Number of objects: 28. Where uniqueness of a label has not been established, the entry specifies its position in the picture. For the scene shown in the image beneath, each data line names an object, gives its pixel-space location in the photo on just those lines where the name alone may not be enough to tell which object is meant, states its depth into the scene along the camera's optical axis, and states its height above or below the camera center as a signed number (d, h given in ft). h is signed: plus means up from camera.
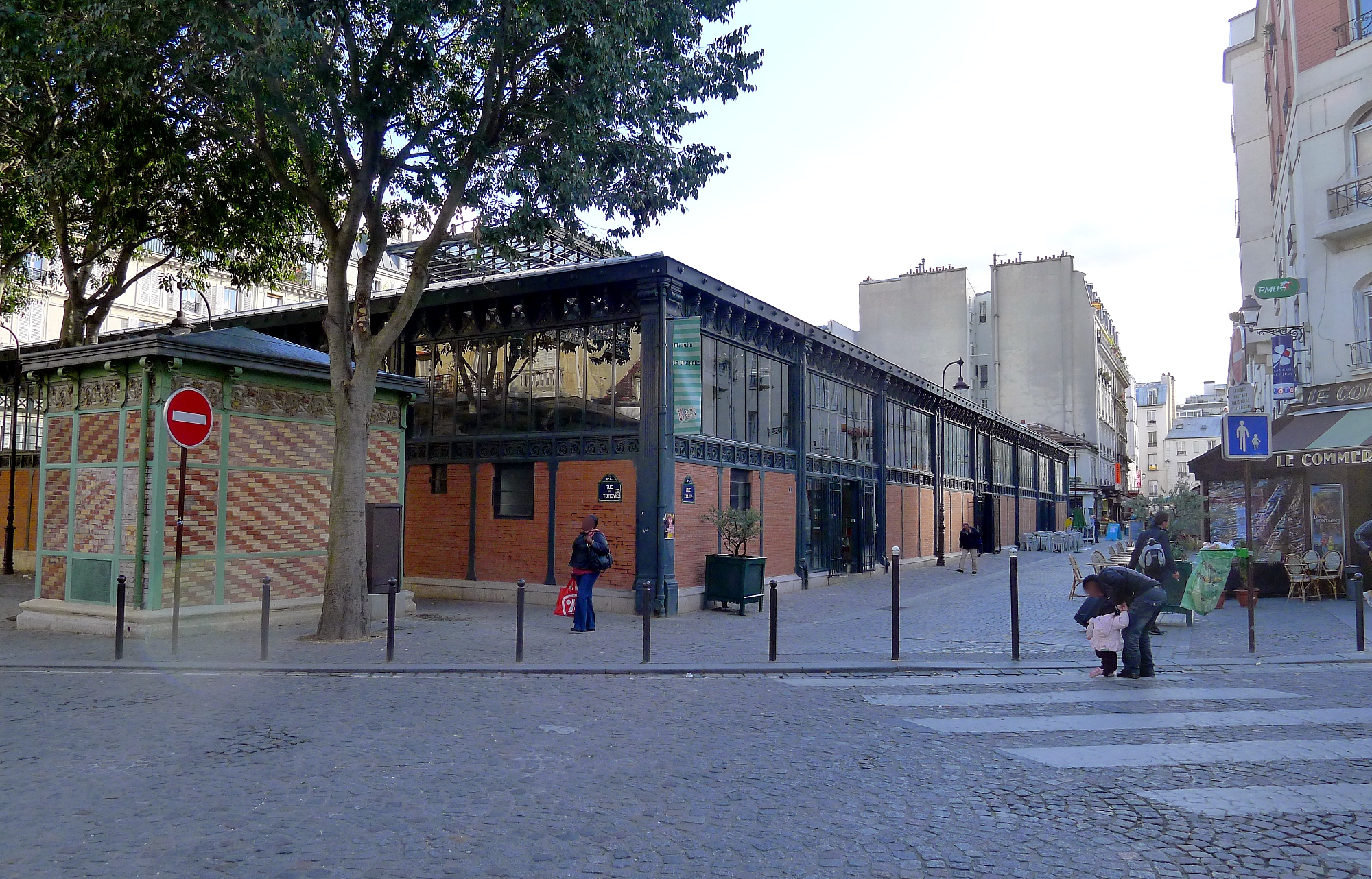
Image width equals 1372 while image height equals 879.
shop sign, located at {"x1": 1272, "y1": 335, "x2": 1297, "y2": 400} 63.31 +9.34
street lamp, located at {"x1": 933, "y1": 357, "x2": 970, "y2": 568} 98.48 +3.53
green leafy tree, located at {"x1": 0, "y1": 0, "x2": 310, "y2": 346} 38.73 +18.30
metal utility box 45.39 -1.67
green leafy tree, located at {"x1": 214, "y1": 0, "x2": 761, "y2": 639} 36.76 +16.34
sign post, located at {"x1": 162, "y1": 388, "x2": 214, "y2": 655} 34.17 +3.23
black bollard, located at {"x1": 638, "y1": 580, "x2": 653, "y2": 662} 34.40 -3.68
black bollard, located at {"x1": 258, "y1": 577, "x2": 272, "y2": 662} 33.65 -3.26
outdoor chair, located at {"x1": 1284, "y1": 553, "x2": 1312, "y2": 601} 56.85 -3.87
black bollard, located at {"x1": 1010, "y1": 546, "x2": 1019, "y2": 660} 36.01 -3.87
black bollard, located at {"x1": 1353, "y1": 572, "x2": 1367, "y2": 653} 35.55 -3.89
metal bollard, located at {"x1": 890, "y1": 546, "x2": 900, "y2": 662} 35.94 -4.01
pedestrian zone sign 40.86 +3.09
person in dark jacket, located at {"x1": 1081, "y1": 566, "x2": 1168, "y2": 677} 31.09 -2.84
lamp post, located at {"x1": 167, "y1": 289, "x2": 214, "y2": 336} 49.78 +9.74
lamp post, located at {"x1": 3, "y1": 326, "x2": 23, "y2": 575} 73.80 +5.93
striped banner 52.26 +7.44
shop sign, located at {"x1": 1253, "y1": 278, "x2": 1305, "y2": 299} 62.16 +14.36
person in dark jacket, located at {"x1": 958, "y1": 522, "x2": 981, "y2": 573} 86.38 -2.99
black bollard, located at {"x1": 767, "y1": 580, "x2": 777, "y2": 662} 35.53 -4.36
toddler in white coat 31.55 -4.19
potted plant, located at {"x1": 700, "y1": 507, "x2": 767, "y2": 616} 52.95 -3.22
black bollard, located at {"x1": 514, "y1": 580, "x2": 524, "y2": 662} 34.53 -4.54
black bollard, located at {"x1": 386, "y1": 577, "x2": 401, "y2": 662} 34.40 -4.25
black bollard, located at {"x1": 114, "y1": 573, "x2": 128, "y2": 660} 33.91 -3.95
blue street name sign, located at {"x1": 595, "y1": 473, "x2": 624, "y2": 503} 53.88 +1.11
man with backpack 39.04 -1.89
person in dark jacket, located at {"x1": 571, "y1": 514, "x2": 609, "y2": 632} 42.73 -2.41
